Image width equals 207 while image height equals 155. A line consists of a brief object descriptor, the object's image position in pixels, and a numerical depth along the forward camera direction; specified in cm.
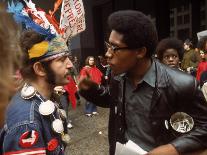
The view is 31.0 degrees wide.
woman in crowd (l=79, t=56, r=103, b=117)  900
